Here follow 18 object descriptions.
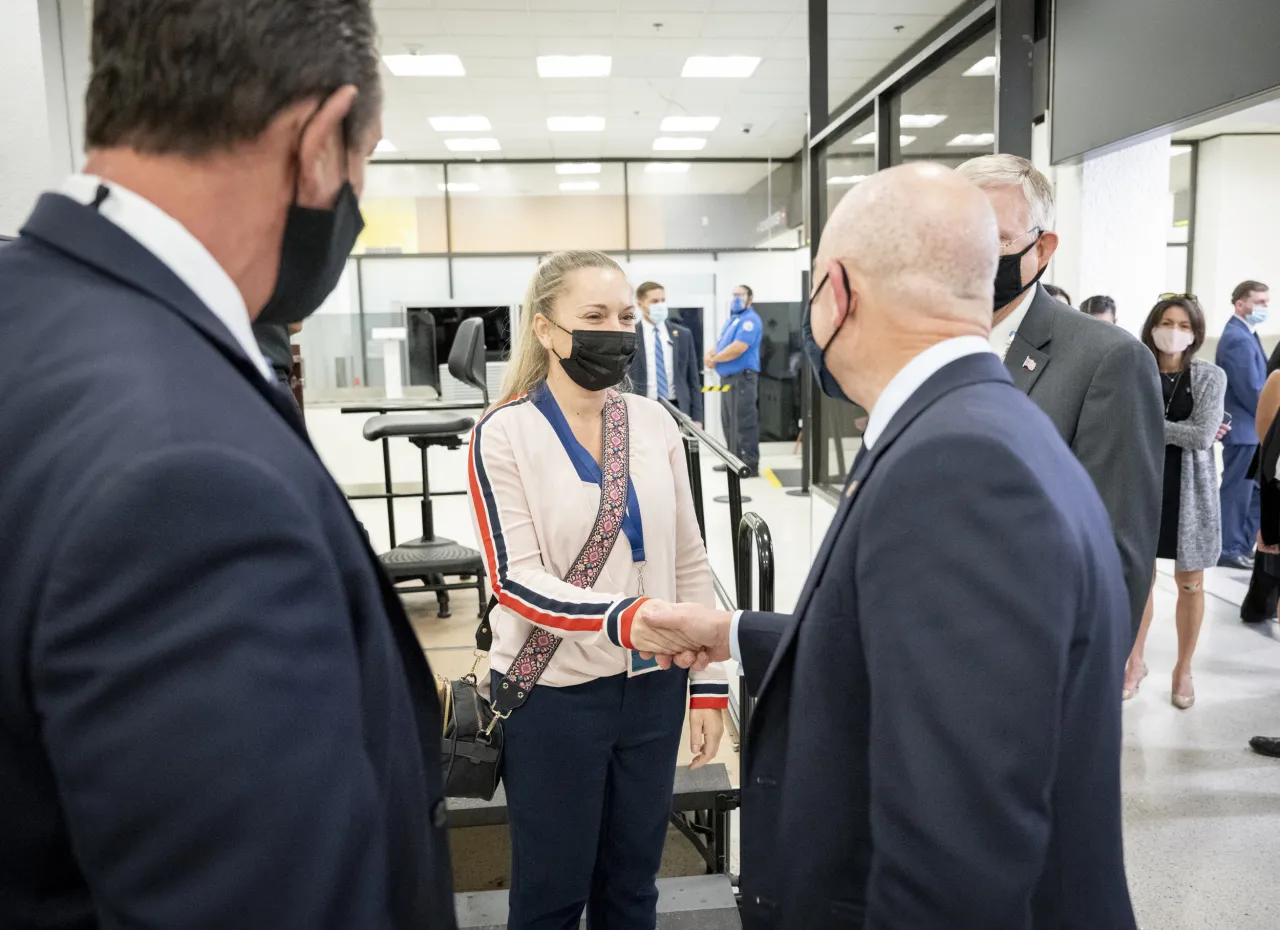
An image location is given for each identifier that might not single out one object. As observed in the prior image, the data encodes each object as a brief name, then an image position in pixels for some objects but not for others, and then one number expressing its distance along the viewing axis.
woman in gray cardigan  3.76
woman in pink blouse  1.60
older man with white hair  1.76
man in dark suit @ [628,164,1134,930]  0.87
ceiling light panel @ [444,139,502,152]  11.00
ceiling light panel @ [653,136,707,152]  11.18
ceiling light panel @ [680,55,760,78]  8.05
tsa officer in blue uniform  8.68
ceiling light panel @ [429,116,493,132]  9.90
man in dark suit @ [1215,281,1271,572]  5.51
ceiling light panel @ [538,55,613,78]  7.95
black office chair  4.54
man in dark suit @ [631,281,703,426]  8.62
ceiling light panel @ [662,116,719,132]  10.17
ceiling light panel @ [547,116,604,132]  10.04
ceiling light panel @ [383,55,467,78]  7.79
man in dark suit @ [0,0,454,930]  0.52
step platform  2.14
